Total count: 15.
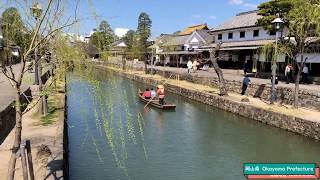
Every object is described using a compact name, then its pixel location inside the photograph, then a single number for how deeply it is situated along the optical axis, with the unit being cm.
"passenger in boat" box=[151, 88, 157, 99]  1630
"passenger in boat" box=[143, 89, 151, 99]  1654
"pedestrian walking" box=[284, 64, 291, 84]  1687
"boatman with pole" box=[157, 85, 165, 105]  1519
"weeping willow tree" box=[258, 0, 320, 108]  1182
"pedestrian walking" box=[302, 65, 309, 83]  1717
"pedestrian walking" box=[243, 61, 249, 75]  2274
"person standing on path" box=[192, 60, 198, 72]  2812
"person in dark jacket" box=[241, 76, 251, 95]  1632
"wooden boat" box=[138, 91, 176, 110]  1499
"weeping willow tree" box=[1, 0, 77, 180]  353
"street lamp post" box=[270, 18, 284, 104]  1231
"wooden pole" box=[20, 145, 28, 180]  410
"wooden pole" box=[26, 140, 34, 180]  429
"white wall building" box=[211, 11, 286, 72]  2333
